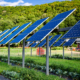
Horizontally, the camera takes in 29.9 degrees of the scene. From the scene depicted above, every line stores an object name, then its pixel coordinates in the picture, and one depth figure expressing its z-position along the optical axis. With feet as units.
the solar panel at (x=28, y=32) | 39.11
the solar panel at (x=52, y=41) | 78.25
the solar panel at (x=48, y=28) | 30.56
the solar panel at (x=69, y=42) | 71.33
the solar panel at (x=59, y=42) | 77.00
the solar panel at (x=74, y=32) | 26.91
